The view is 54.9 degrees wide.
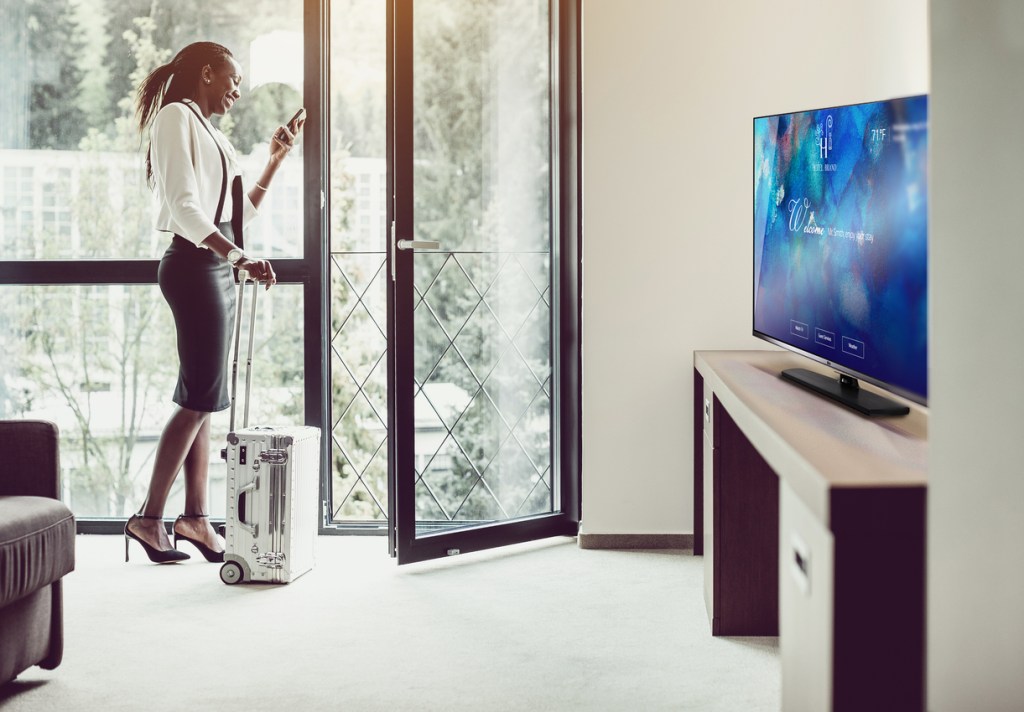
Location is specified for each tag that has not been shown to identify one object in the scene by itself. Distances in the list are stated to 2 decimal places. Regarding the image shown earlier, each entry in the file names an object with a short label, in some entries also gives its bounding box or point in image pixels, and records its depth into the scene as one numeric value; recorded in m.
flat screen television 1.65
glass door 3.07
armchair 1.95
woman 3.07
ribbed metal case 2.88
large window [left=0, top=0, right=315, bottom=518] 3.48
